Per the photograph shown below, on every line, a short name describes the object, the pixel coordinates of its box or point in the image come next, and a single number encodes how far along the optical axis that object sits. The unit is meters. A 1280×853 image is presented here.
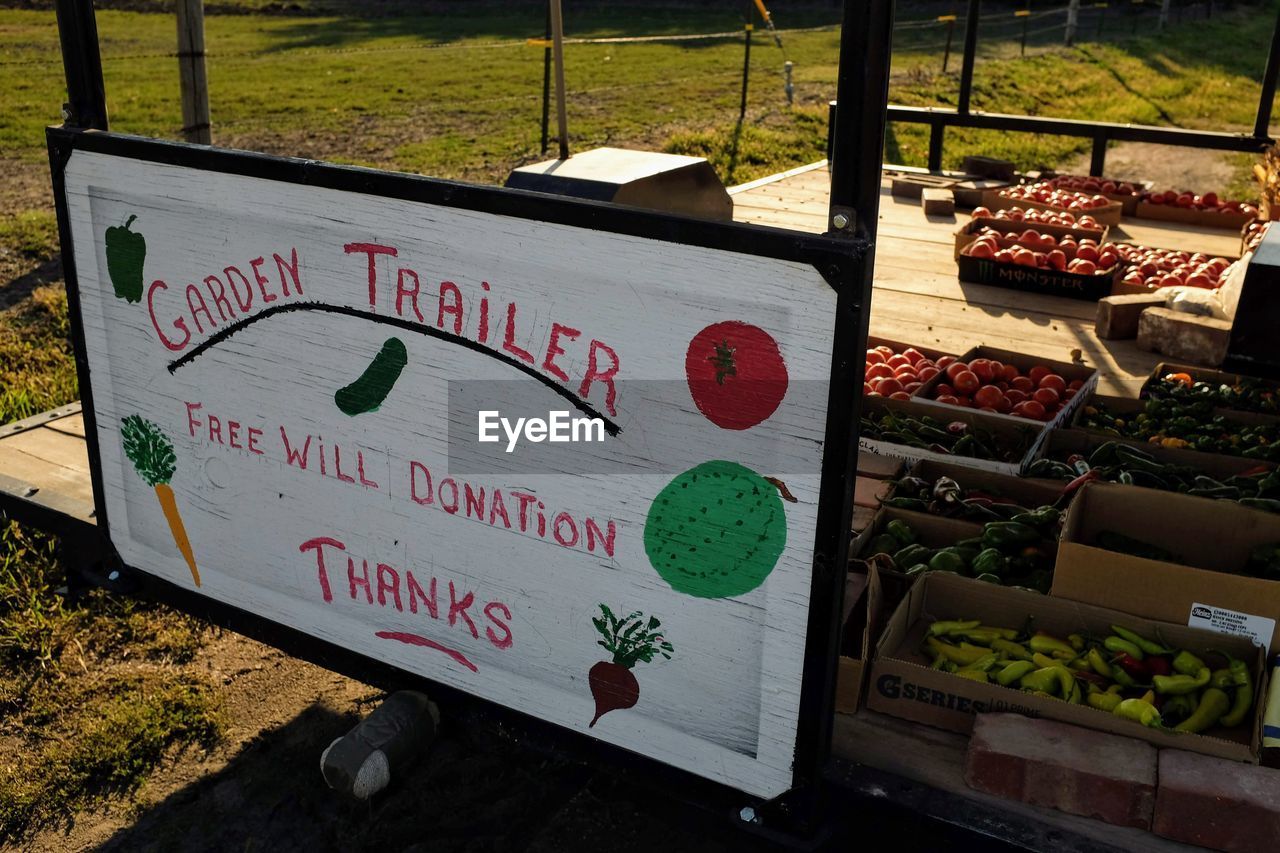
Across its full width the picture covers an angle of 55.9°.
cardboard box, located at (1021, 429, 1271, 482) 3.68
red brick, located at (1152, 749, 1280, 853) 2.17
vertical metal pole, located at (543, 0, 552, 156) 12.59
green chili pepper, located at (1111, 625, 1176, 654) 2.69
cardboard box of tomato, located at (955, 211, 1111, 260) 6.70
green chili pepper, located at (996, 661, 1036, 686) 2.64
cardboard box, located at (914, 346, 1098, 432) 4.14
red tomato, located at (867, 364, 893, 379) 4.76
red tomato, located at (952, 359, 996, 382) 4.62
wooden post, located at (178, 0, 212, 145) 6.50
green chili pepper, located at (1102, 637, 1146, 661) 2.69
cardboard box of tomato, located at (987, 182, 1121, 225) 7.50
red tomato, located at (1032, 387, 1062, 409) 4.42
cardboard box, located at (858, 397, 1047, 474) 3.73
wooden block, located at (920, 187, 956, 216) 8.04
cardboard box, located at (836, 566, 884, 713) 2.58
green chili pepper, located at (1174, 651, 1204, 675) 2.64
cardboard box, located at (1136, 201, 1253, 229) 7.77
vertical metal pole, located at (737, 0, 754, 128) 15.15
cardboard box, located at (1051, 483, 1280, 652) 2.66
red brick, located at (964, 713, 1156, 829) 2.23
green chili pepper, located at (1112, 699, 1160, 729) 2.41
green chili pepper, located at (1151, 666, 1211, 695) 2.57
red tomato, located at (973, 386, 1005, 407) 4.36
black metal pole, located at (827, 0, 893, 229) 1.82
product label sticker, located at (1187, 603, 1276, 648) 2.66
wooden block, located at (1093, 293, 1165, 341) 5.37
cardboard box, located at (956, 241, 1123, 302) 6.09
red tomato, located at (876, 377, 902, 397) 4.60
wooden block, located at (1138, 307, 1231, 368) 5.01
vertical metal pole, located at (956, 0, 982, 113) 8.29
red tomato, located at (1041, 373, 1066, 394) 4.55
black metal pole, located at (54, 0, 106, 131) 2.81
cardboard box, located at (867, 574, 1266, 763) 2.42
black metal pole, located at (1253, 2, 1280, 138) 7.16
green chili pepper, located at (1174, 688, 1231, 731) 2.54
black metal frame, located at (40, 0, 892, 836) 1.88
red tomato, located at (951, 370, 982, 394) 4.51
